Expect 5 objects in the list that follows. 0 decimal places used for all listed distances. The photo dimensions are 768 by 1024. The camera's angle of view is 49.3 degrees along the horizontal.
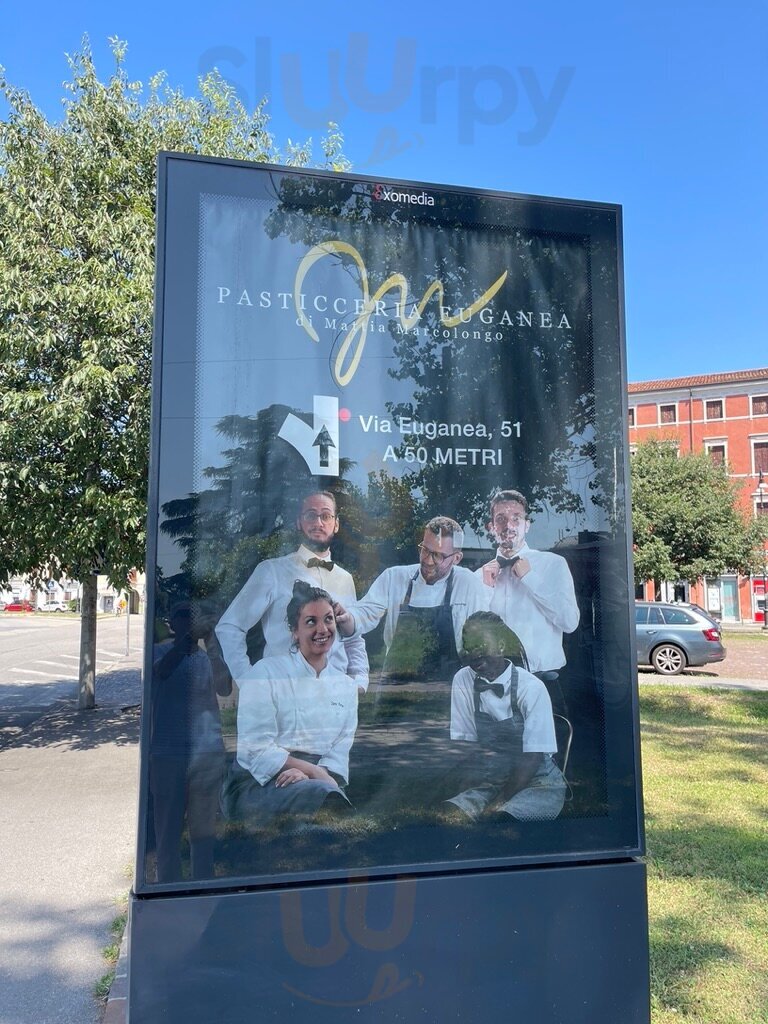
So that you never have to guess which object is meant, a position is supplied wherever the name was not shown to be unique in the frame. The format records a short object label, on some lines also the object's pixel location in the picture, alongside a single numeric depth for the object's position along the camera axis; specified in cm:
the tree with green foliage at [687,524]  3750
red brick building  5509
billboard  238
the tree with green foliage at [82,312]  811
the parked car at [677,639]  1838
